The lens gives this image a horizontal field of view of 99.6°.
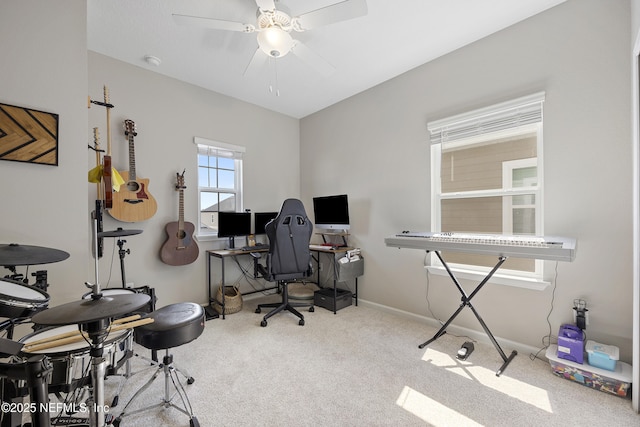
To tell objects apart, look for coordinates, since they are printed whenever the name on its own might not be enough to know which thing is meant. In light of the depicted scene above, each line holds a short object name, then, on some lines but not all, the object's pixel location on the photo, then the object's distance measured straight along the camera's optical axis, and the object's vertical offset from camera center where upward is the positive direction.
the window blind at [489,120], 2.29 +0.86
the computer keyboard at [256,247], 3.52 -0.49
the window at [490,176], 2.36 +0.34
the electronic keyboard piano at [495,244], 1.64 -0.24
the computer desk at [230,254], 3.26 -0.56
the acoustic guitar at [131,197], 2.81 +0.15
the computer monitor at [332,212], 3.60 -0.02
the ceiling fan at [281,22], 1.79 +1.34
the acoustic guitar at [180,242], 3.14 -0.37
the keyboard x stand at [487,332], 2.06 -1.06
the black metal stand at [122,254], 2.64 -0.42
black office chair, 3.02 -0.44
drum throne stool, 1.53 -0.71
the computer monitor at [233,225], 3.54 -0.18
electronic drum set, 0.88 -0.53
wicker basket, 3.31 -1.11
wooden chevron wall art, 1.69 +0.50
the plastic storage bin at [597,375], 1.76 -1.13
